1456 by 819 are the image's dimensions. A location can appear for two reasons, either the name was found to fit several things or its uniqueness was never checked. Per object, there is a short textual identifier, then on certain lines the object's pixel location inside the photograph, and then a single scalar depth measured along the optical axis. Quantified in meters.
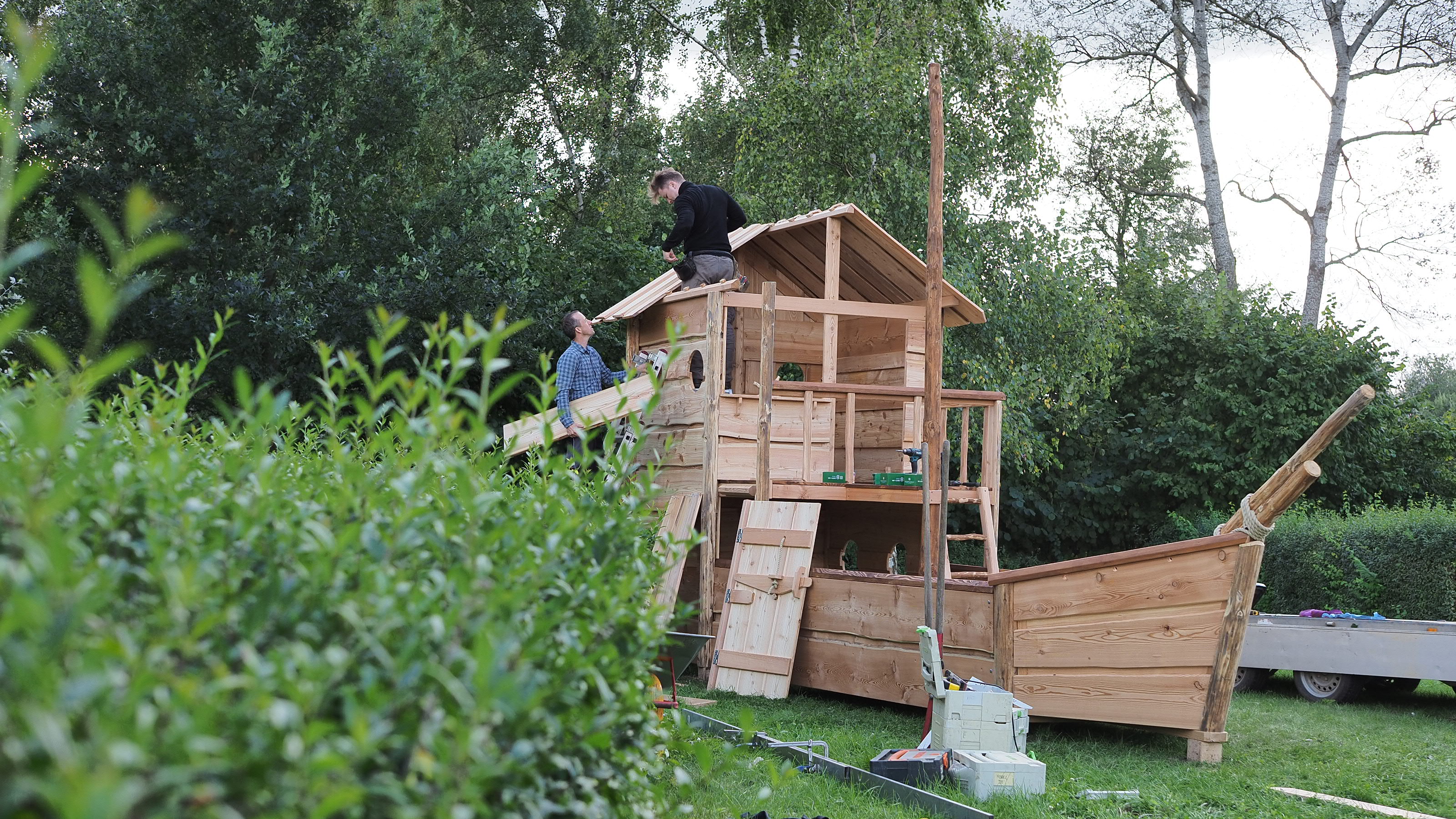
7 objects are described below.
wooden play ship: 7.39
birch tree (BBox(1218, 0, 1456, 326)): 21.53
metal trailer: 9.99
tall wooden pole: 9.04
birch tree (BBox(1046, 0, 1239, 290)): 23.06
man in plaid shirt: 10.39
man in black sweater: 10.83
